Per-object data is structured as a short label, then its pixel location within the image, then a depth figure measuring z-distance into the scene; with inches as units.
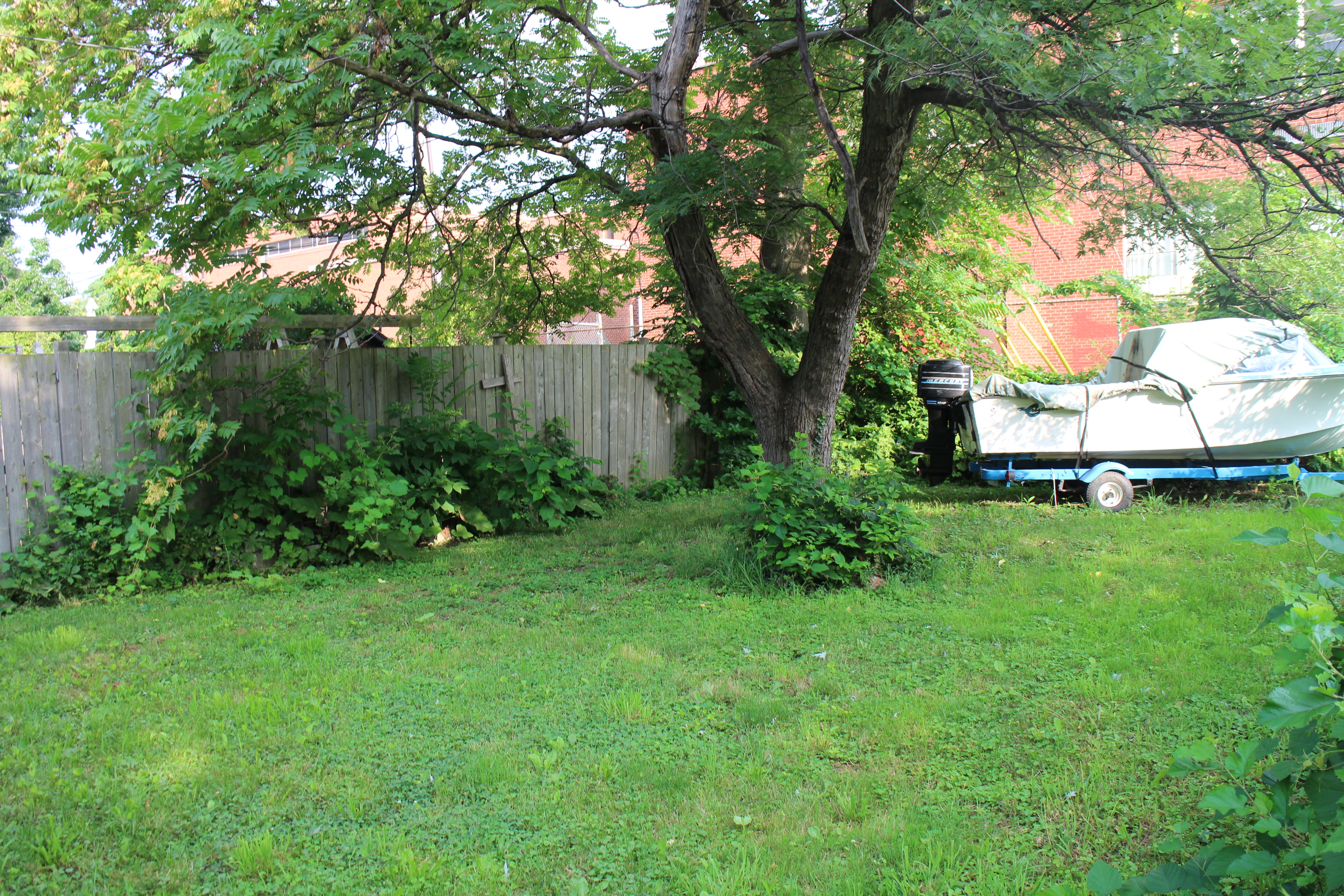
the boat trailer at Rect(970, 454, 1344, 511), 340.2
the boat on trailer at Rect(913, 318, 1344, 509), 333.4
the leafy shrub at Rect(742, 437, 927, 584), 242.4
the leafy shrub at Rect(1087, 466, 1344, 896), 77.9
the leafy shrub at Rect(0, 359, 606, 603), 249.6
